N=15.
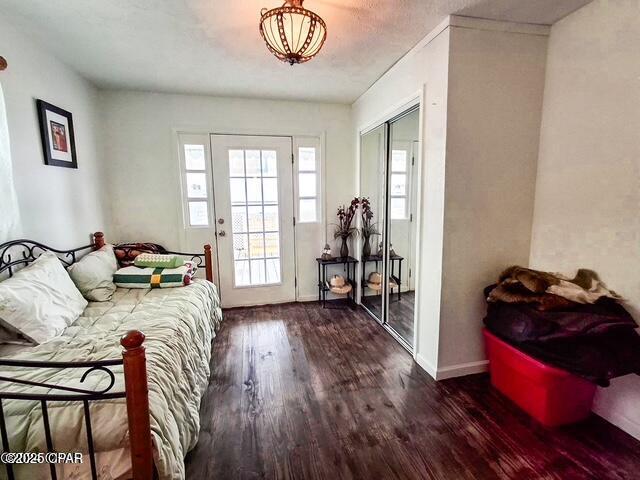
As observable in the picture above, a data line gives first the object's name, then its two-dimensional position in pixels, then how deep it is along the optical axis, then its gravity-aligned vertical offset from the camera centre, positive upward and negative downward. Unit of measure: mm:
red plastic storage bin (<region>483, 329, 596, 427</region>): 1683 -1117
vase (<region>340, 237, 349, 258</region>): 3624 -638
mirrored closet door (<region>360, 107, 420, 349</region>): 2754 -183
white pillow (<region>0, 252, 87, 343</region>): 1450 -538
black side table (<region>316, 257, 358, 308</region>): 3559 -944
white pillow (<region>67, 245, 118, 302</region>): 2117 -569
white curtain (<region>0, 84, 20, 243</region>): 1701 +47
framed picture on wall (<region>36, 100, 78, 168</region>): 2139 +466
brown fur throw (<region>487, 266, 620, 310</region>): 1703 -548
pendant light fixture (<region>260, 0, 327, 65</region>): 1390 +779
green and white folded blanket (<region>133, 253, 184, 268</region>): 2566 -538
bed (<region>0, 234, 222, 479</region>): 986 -748
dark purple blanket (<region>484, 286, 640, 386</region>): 1479 -735
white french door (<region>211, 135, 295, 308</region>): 3357 -225
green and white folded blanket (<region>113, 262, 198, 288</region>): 2400 -634
